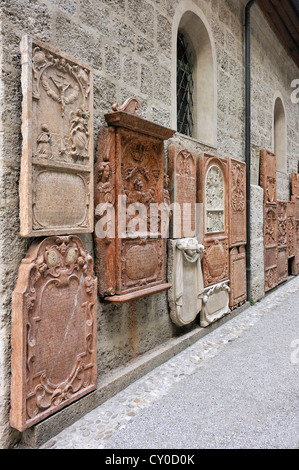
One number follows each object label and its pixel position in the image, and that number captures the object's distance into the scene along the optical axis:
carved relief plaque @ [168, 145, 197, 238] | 3.16
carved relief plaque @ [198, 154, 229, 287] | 3.68
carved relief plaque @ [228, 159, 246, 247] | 4.28
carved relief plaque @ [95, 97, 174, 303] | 2.35
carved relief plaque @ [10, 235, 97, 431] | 1.73
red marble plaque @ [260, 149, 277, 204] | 5.57
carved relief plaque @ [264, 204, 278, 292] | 5.56
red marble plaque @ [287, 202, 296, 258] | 6.71
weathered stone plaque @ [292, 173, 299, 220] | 7.24
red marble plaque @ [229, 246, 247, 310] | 4.31
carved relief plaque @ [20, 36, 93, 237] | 1.77
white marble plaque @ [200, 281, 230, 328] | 3.64
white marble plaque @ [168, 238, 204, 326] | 3.16
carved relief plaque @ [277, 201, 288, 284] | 6.19
